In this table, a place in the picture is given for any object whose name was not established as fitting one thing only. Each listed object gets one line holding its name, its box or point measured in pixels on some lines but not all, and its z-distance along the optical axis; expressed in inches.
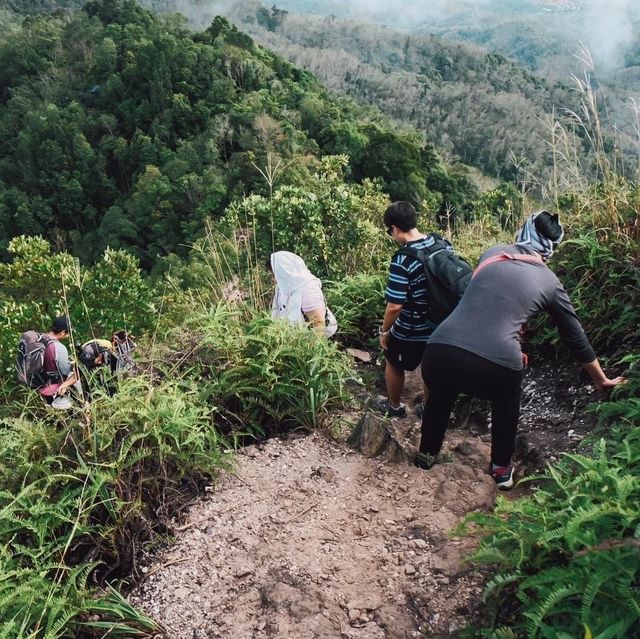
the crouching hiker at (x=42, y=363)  161.5
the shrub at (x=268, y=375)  116.5
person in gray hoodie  87.3
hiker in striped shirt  115.3
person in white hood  140.0
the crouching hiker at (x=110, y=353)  147.2
